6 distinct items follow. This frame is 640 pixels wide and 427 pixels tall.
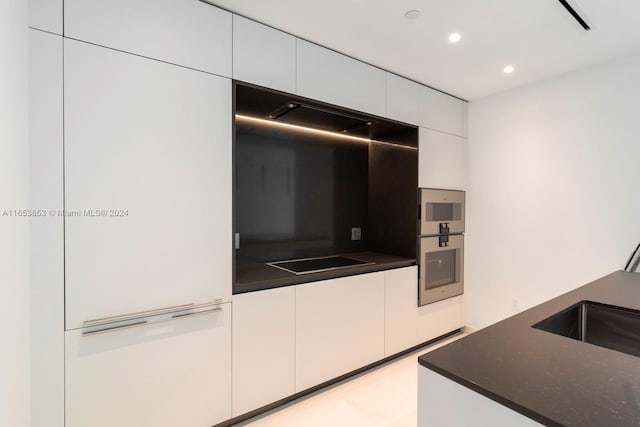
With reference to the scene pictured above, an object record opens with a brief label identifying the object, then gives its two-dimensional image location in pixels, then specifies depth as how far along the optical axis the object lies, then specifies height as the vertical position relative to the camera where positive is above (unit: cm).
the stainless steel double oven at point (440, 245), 275 -31
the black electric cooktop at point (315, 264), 223 -42
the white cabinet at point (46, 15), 125 +81
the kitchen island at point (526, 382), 63 -40
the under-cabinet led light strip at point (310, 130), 241 +73
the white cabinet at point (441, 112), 281 +97
